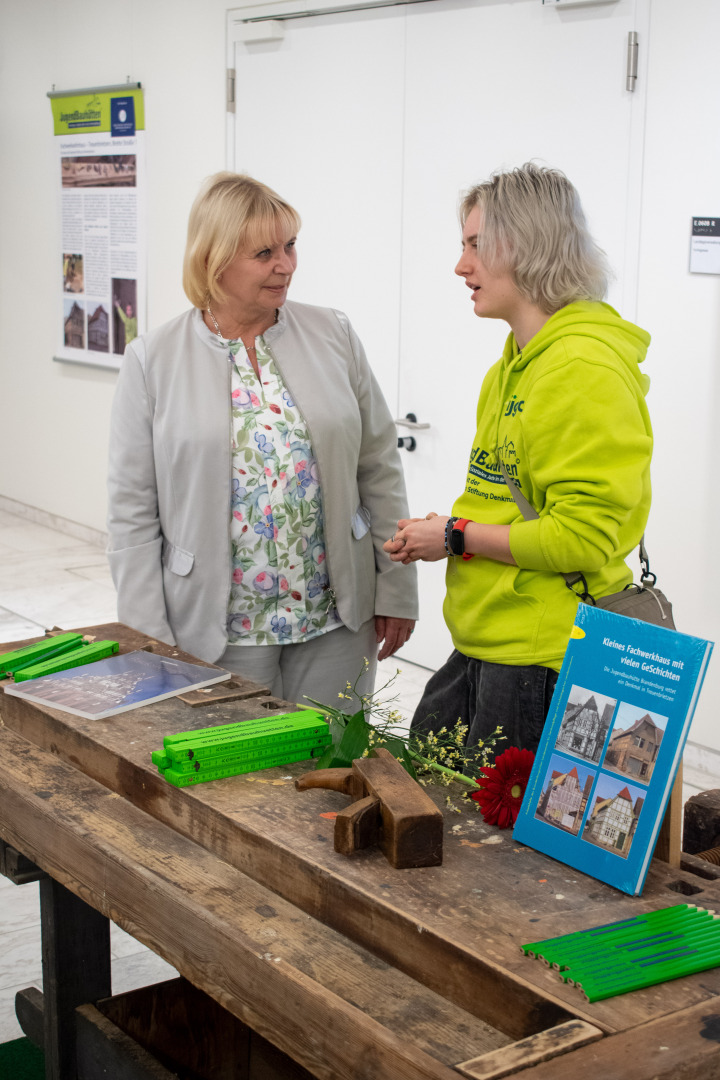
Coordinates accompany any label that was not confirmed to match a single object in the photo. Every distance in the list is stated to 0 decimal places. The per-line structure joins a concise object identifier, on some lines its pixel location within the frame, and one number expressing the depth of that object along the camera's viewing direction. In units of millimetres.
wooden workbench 1064
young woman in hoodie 1665
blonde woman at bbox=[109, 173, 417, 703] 2215
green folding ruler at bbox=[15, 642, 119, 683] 1973
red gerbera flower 1461
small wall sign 3379
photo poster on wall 5984
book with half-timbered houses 1291
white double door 3643
